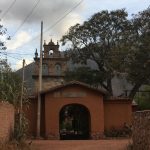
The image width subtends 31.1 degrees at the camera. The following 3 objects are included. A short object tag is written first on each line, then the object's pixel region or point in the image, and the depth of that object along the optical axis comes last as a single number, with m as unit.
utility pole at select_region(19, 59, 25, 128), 16.45
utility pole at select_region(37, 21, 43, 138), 21.04
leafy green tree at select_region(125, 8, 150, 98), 24.20
